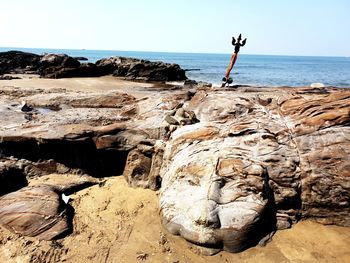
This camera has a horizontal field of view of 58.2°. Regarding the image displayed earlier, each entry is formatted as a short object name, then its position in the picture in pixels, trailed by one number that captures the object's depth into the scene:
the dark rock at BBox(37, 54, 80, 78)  30.38
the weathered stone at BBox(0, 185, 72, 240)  4.99
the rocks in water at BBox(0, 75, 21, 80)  25.05
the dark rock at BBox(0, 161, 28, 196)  6.09
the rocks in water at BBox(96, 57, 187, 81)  32.88
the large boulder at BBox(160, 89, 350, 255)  4.75
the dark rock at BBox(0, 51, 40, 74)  38.00
